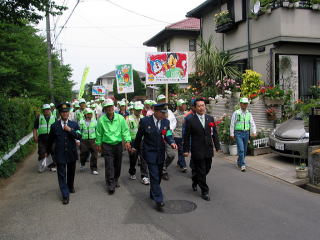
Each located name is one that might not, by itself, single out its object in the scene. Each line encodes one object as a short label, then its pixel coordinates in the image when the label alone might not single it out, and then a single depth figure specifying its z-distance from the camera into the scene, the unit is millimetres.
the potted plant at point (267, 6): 12969
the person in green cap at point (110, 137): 6918
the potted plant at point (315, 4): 12891
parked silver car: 8453
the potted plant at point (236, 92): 12968
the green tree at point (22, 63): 12773
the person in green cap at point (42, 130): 9328
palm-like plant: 15094
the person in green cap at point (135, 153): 7684
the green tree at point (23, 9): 7809
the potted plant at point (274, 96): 11977
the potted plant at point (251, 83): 12812
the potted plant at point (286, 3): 12366
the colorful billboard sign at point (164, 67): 11977
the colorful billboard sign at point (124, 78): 15336
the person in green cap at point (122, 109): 10555
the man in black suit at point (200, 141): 6375
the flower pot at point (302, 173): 7496
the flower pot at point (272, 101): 12062
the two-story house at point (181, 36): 24906
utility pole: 21000
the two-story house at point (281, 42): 12668
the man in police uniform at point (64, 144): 6449
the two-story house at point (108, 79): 84769
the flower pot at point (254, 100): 12166
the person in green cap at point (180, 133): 8773
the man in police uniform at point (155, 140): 5992
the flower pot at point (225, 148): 10970
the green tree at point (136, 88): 52425
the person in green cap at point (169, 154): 8008
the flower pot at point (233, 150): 10617
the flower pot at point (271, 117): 12047
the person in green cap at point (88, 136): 9133
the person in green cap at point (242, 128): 8539
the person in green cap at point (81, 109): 11086
